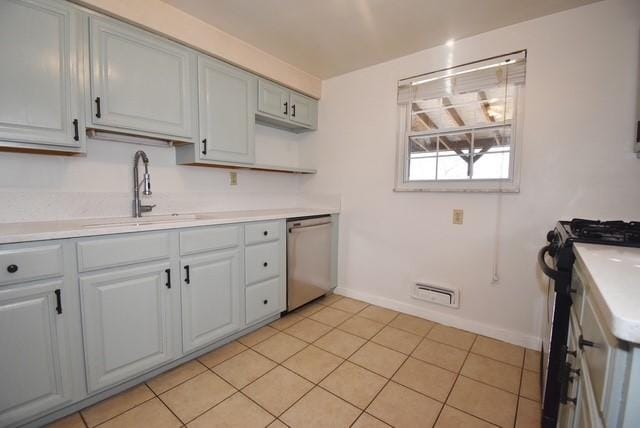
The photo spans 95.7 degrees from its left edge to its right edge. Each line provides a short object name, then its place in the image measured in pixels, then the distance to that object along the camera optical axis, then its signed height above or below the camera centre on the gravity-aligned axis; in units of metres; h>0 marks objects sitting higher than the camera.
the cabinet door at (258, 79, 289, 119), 2.53 +0.87
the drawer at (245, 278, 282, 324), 2.21 -0.83
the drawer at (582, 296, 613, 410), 0.60 -0.36
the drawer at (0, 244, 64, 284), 1.21 -0.31
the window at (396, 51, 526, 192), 2.10 +0.57
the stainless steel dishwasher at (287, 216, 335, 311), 2.54 -0.58
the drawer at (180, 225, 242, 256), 1.79 -0.29
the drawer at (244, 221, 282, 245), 2.16 -0.28
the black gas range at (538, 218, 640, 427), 1.13 -0.38
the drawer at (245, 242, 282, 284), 2.19 -0.52
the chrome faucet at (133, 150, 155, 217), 2.00 +0.07
